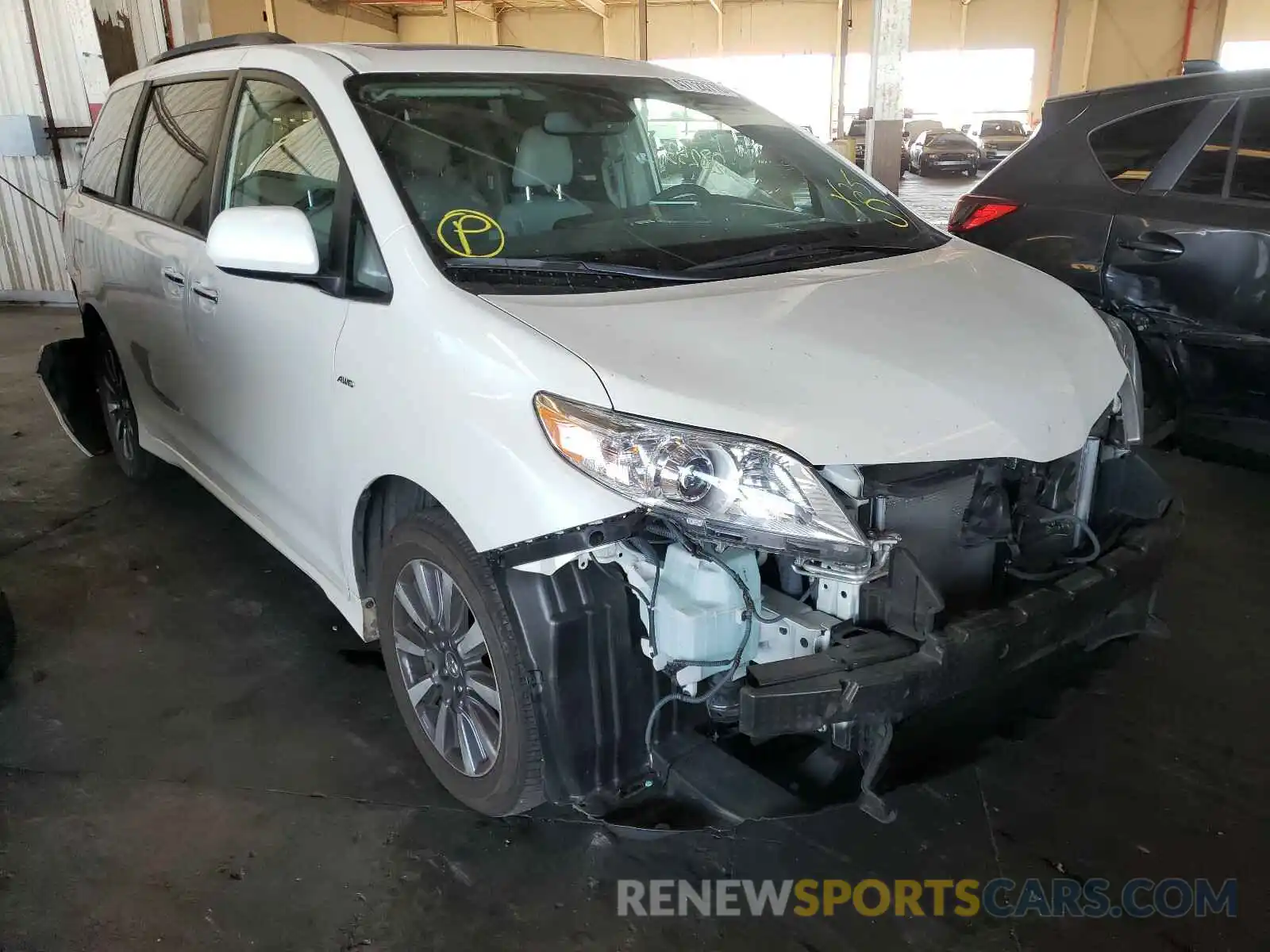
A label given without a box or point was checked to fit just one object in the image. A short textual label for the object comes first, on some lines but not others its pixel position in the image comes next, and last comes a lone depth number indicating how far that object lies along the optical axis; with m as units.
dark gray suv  3.53
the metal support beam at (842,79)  15.02
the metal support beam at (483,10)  24.88
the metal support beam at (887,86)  8.58
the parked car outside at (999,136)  19.92
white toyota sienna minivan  1.65
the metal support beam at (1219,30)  21.53
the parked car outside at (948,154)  19.17
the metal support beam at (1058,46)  22.19
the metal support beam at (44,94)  7.70
